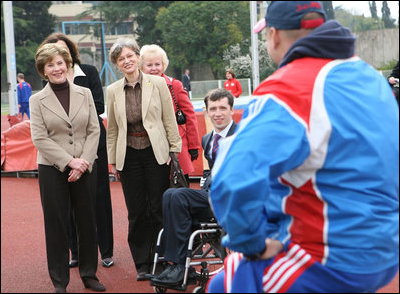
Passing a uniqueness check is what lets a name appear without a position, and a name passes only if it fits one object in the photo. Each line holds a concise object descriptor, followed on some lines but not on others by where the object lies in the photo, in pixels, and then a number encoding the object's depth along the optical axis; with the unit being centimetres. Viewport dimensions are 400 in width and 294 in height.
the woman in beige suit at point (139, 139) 518
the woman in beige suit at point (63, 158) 477
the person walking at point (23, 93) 2211
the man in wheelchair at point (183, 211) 475
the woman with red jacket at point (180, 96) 561
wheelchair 466
